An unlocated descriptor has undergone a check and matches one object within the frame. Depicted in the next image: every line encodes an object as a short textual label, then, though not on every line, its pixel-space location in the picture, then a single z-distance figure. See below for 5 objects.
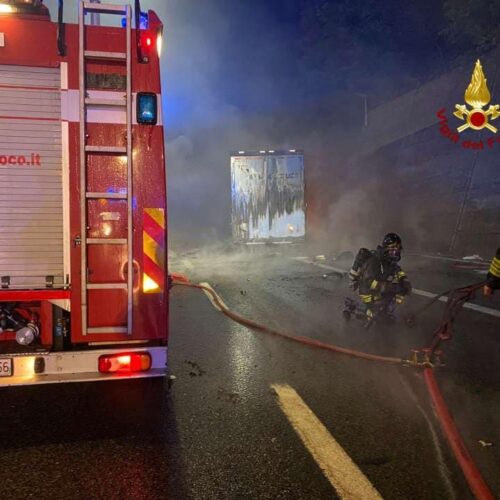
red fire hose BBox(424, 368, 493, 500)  2.60
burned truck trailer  16.41
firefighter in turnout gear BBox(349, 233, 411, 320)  6.15
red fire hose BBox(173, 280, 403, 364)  4.93
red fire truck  3.24
